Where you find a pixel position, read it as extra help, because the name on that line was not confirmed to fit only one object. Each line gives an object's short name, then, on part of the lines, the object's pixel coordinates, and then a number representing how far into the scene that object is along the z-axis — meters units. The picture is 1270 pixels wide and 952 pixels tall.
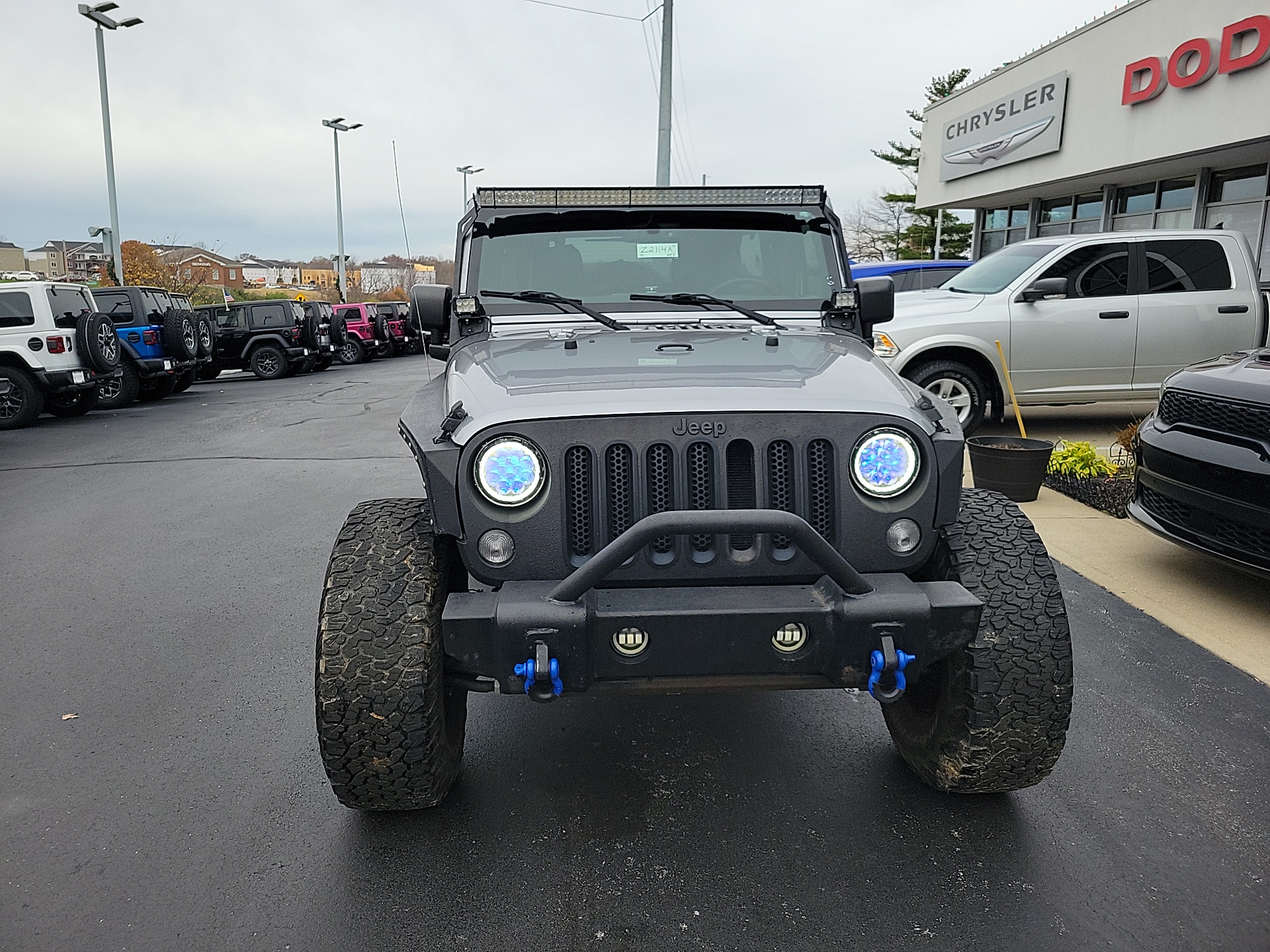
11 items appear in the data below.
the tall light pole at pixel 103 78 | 19.70
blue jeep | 14.78
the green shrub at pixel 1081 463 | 6.88
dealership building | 13.02
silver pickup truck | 8.37
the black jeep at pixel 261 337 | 20.81
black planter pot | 6.52
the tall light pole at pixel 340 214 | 32.06
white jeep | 12.40
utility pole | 18.14
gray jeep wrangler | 2.32
